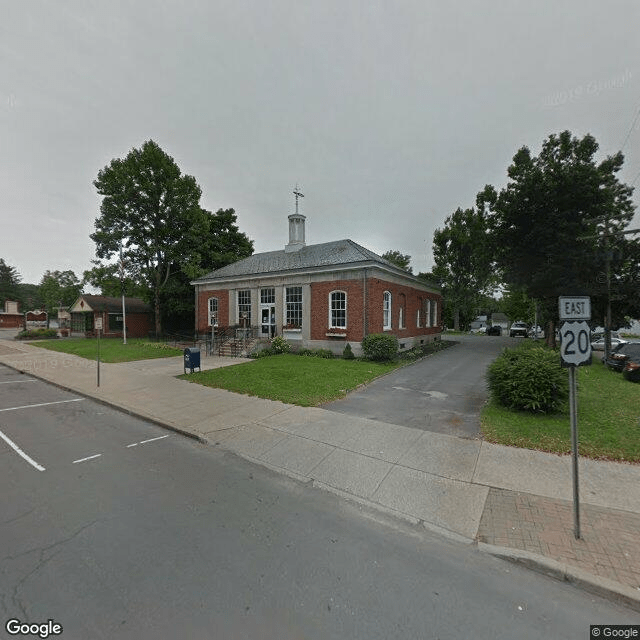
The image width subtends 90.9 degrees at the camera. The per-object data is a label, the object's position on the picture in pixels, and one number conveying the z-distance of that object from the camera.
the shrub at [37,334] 32.97
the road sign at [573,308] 3.63
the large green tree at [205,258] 30.70
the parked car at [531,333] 43.82
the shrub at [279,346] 19.00
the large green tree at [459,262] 35.50
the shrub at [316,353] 17.66
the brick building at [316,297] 17.69
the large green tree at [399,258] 50.59
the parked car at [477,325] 63.59
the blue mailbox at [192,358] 13.02
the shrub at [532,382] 7.47
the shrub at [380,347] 15.95
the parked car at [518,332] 41.91
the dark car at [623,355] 13.67
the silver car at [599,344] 25.02
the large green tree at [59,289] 59.75
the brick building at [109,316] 34.50
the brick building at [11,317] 55.72
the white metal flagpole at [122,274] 27.04
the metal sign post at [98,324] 11.18
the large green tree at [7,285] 80.88
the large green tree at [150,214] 28.80
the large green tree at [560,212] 19.48
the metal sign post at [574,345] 3.53
